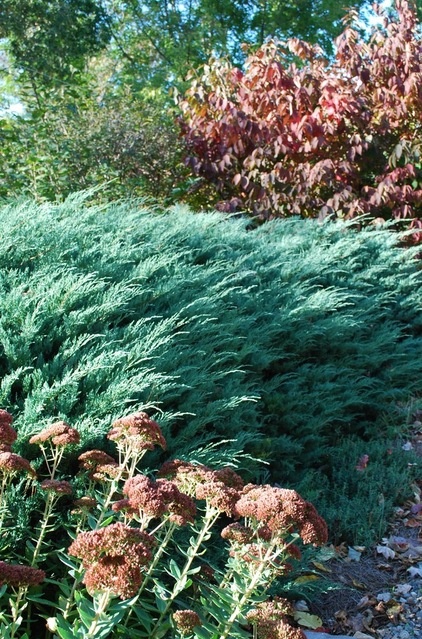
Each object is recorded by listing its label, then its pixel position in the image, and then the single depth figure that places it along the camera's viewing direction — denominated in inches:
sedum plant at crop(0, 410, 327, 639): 69.6
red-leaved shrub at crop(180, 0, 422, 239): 307.0
